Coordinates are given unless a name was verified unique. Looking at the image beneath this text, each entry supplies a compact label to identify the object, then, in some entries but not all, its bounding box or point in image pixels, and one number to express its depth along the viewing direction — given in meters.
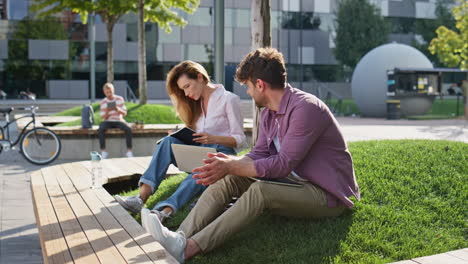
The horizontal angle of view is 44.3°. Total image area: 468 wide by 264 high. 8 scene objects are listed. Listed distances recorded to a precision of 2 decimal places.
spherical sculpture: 25.58
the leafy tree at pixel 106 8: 18.81
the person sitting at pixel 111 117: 11.75
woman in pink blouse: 5.04
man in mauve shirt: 3.73
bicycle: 11.26
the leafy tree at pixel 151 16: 17.75
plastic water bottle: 5.69
